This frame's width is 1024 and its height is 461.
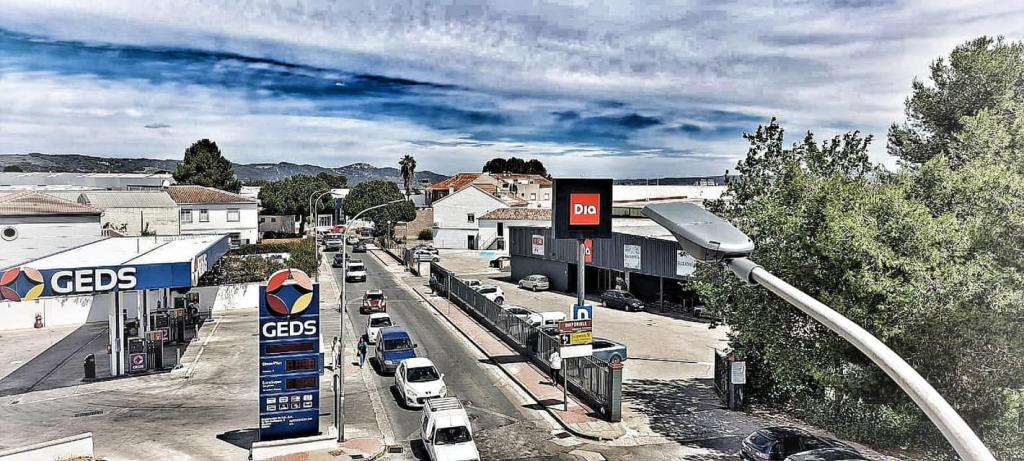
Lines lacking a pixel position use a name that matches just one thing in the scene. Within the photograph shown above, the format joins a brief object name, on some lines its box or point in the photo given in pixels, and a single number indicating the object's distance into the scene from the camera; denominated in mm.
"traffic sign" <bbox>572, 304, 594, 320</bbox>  26609
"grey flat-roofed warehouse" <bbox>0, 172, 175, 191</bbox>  83125
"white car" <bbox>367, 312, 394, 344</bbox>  35250
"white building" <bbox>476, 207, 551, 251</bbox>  86375
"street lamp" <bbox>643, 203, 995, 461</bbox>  4738
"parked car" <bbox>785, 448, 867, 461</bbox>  16531
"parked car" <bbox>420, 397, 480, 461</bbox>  18438
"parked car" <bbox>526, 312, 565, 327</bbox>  36325
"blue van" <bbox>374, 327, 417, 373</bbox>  29047
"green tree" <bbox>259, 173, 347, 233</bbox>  105062
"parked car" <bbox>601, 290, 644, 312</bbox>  46531
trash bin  28122
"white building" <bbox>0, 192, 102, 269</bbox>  45062
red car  44656
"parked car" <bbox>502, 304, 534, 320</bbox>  38503
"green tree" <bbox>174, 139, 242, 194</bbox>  110938
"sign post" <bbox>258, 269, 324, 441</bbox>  20500
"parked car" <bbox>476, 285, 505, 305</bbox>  47281
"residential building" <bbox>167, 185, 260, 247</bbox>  71125
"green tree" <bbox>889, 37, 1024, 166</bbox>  25375
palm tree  144250
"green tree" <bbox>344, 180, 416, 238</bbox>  100000
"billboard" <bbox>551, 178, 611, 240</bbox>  29047
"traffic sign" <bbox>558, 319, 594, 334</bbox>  24281
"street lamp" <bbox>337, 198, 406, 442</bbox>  20875
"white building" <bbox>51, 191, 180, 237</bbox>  63812
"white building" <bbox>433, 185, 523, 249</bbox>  90375
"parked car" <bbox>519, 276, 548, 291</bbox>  56531
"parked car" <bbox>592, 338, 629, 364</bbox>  30297
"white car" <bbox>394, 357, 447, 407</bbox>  24391
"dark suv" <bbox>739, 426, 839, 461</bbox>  18062
